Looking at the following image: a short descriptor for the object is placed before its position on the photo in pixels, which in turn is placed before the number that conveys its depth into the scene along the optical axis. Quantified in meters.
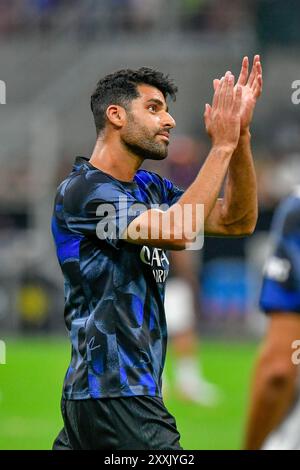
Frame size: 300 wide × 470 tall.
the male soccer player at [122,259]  9.81
